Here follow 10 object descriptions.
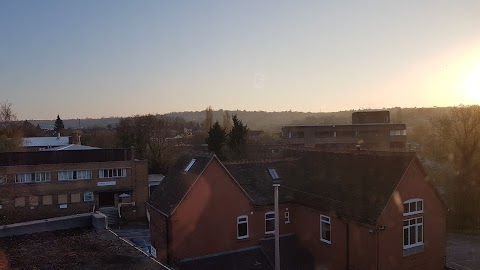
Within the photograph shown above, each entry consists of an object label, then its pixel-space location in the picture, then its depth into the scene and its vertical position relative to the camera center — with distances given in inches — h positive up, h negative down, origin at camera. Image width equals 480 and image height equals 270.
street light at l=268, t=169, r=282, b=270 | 724.7 -195.0
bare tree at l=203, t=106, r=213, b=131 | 4218.5 +67.4
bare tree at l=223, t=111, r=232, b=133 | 3826.8 +41.7
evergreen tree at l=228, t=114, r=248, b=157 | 2162.9 -75.7
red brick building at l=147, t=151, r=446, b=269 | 827.4 -197.3
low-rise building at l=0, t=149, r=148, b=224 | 1745.8 -243.8
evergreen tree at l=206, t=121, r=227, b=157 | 2111.2 -73.0
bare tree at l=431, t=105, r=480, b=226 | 1528.1 -143.4
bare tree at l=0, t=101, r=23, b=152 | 2327.8 -37.3
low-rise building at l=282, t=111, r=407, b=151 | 3164.4 -96.6
